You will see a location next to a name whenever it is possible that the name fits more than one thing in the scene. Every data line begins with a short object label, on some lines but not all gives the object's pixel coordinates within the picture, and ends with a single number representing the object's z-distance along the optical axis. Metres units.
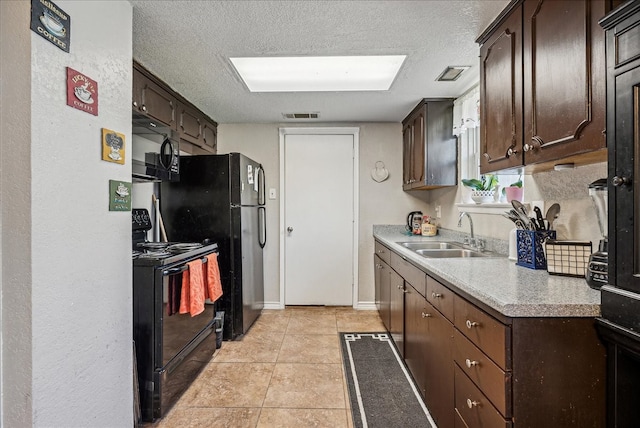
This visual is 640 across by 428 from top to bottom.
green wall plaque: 1.49
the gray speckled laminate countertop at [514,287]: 1.07
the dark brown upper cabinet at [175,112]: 2.27
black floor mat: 1.85
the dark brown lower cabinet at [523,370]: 1.06
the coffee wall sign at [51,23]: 1.13
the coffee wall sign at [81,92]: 1.27
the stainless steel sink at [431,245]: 2.78
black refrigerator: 2.89
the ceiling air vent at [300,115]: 3.45
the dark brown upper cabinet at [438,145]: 2.99
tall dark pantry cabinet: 0.89
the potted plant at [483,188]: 2.50
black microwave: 1.78
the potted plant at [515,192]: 2.16
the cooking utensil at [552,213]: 1.72
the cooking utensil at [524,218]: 1.75
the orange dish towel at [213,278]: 2.43
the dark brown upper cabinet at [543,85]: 1.14
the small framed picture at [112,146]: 1.45
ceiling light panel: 2.62
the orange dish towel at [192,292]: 2.07
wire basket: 1.42
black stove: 1.83
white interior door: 3.89
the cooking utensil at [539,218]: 1.69
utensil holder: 1.64
